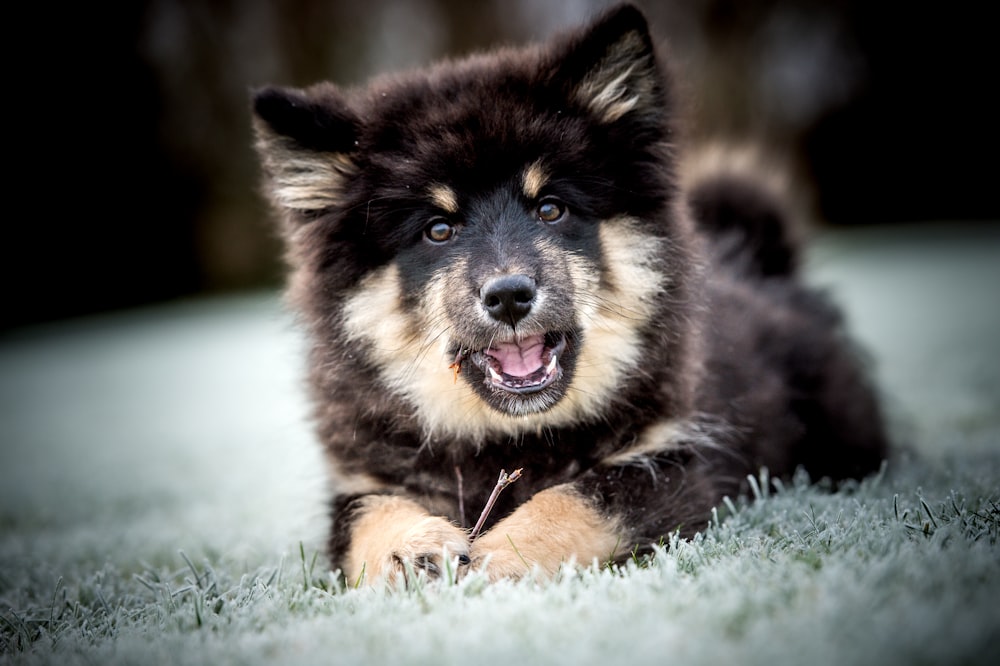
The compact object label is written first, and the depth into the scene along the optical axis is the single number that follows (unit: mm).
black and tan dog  2627
